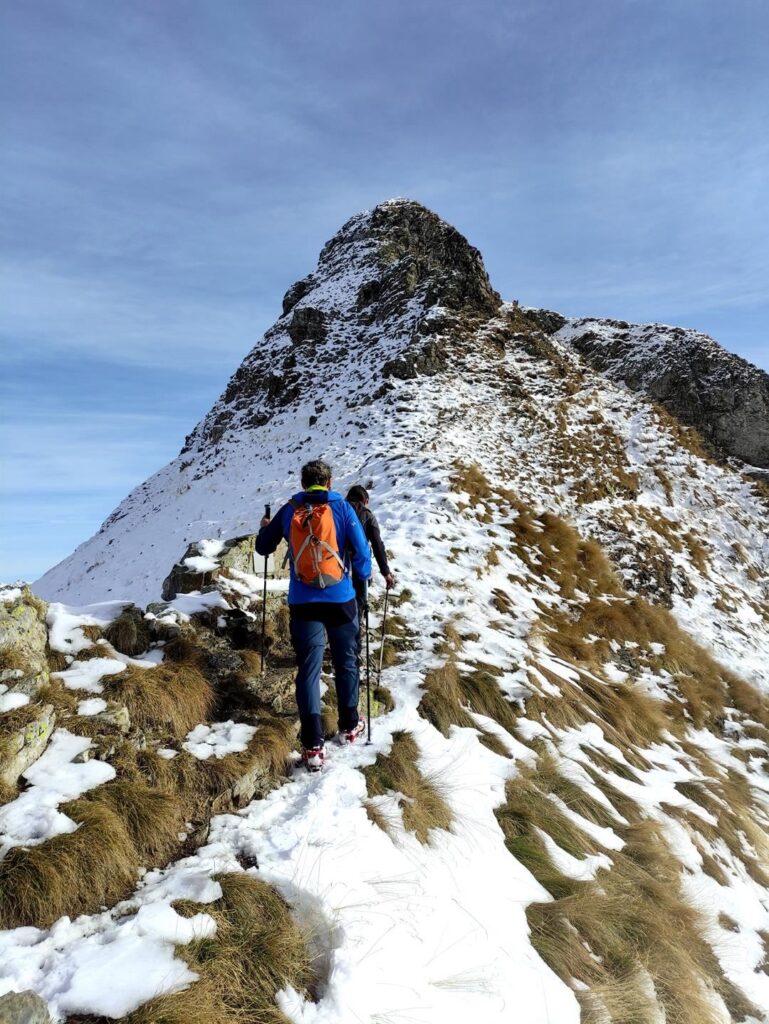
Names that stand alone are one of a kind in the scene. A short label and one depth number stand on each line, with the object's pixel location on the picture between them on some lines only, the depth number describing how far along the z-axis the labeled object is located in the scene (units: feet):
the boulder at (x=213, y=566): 24.85
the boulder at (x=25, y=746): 11.52
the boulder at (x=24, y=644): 13.51
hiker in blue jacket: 15.19
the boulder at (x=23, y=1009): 6.94
